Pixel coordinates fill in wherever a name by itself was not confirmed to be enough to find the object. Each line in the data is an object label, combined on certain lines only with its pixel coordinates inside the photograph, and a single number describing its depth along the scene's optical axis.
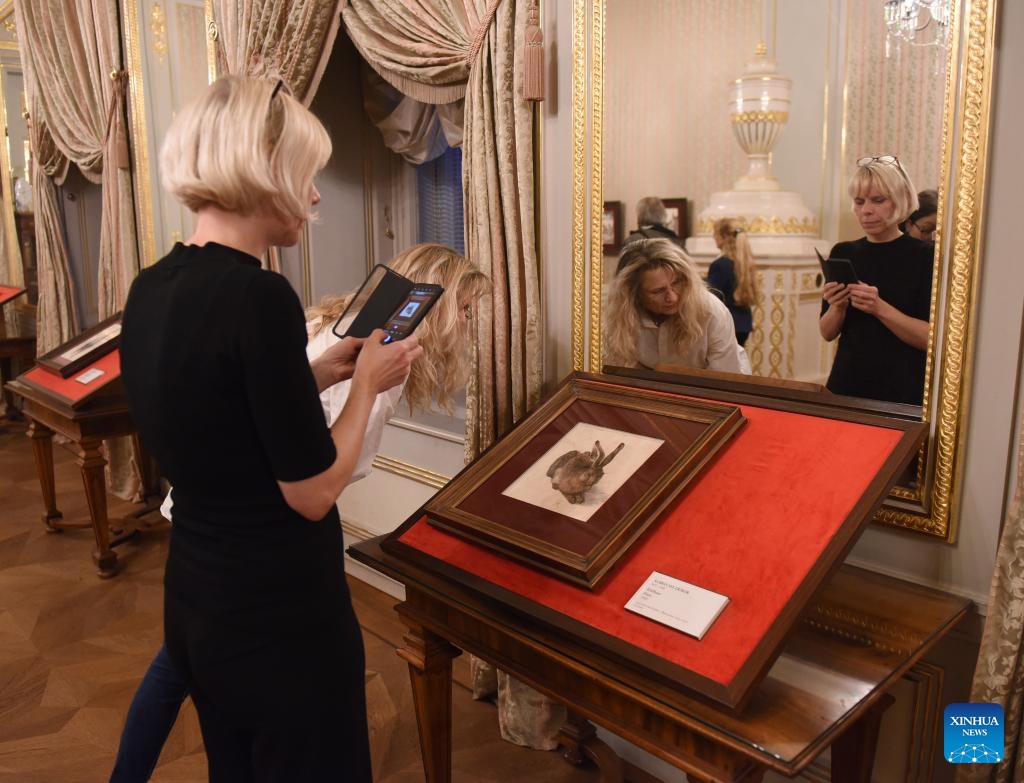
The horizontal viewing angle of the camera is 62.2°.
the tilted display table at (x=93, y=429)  4.04
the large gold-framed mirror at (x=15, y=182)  7.99
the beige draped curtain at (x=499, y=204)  2.59
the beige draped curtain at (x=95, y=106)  5.11
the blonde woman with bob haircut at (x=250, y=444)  1.28
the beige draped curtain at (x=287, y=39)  3.44
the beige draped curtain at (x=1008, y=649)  1.65
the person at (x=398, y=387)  2.20
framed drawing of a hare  1.78
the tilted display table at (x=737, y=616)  1.40
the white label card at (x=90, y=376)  4.12
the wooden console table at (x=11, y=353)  7.26
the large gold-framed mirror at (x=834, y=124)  1.74
